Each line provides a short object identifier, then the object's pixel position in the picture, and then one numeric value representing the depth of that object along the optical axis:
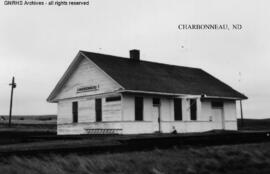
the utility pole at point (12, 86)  44.97
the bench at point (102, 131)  22.92
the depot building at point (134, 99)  23.34
